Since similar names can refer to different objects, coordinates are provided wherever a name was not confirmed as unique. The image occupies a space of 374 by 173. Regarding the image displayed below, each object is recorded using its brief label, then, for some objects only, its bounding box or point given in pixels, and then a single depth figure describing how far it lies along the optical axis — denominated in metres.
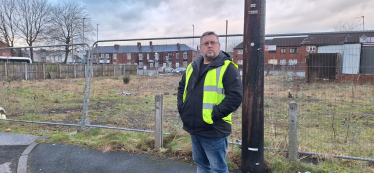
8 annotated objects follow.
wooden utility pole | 3.08
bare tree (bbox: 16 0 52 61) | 34.19
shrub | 5.70
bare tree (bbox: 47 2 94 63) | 34.75
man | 2.40
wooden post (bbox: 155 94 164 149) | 4.29
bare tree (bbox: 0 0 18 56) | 32.97
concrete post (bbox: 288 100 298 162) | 3.55
